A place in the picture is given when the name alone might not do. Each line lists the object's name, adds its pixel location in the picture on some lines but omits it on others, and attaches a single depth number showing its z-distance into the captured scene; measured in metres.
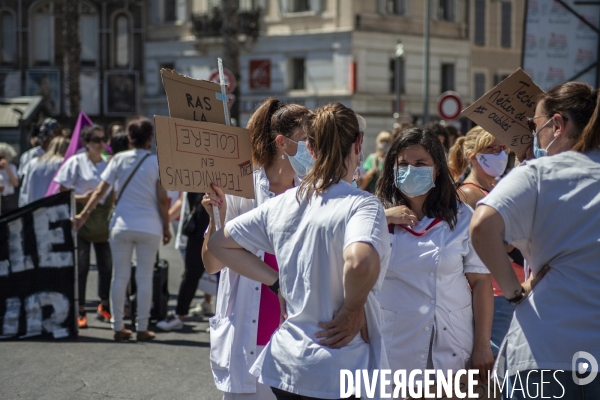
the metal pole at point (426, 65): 30.94
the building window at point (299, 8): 42.29
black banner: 8.63
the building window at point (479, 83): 45.31
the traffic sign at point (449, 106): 20.80
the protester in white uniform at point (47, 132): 12.38
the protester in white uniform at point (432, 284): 4.22
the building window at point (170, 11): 46.34
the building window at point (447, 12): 43.47
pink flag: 10.71
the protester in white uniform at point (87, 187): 9.92
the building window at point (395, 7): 41.81
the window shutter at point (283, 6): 42.41
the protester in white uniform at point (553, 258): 3.14
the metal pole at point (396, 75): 34.99
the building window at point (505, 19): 46.47
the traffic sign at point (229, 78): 16.64
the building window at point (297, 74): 42.00
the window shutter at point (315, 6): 41.38
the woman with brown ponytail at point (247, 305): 4.23
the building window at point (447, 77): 43.12
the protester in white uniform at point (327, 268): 3.25
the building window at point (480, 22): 45.12
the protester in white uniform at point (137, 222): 8.56
